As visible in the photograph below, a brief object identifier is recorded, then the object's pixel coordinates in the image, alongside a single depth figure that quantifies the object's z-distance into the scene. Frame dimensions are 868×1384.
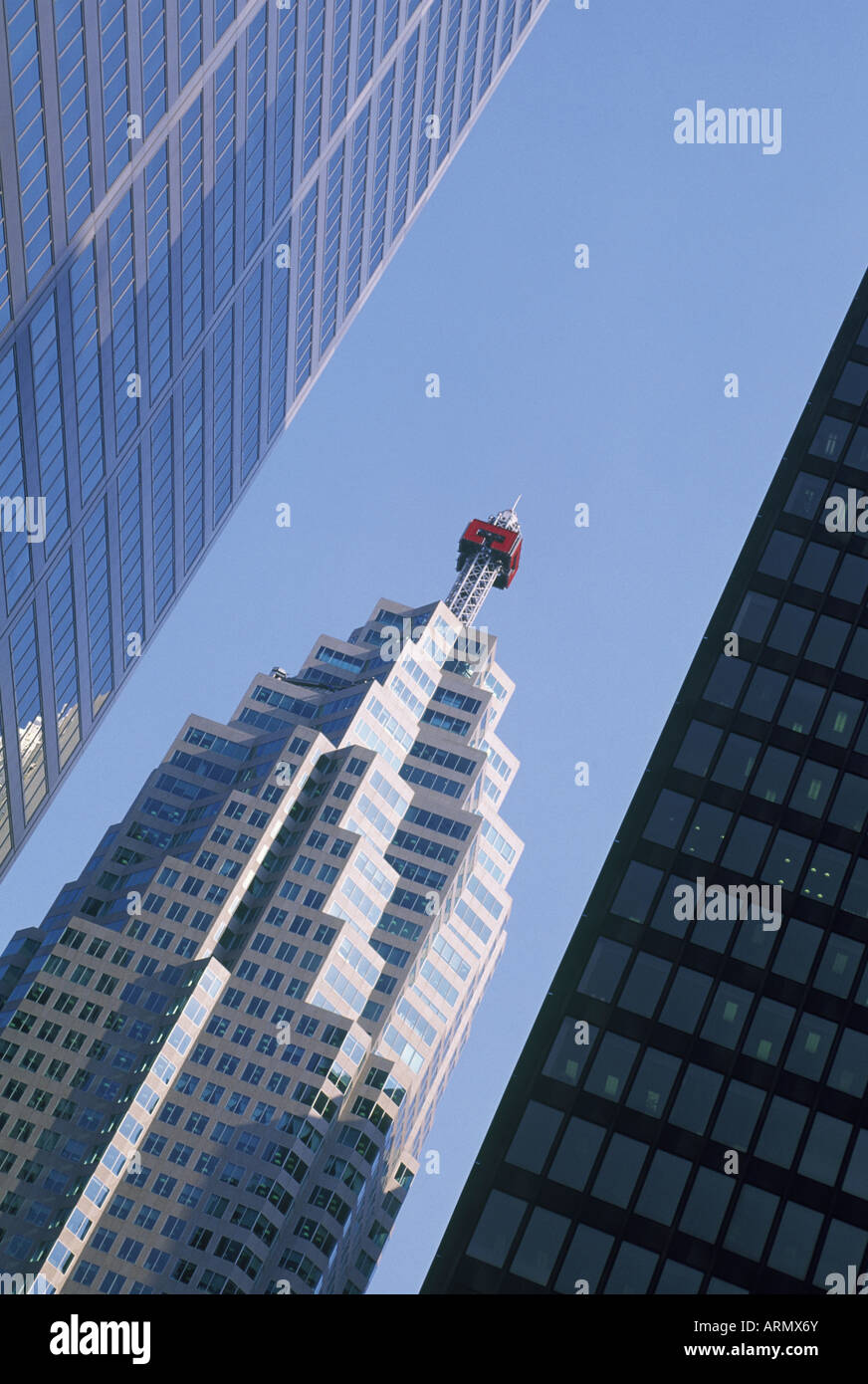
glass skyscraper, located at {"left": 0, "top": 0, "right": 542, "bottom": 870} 68.75
